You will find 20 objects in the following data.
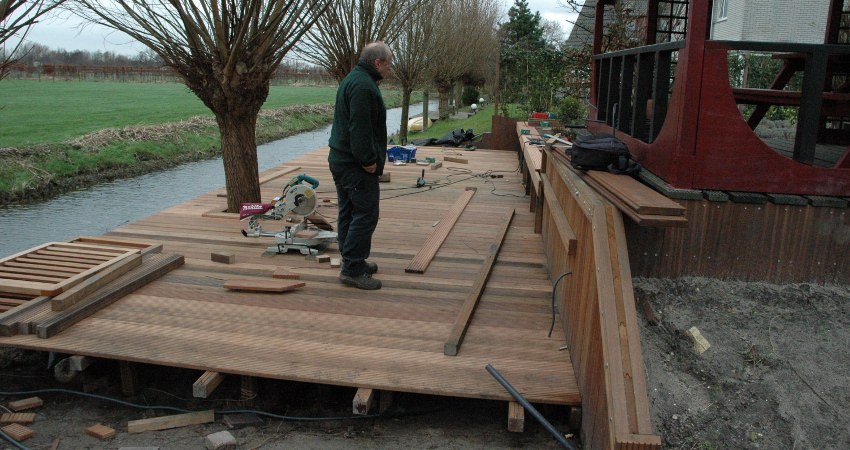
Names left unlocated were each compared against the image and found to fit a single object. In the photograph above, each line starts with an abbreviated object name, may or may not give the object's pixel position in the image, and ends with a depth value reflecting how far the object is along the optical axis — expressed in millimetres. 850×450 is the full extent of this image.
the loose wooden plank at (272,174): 10134
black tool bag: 5109
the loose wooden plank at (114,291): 4281
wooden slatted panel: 4688
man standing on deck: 4938
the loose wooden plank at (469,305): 4083
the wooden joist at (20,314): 4223
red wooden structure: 4312
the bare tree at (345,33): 11922
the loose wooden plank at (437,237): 5828
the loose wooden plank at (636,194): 3717
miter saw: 6219
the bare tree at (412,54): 19422
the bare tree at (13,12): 4762
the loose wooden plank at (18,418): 3873
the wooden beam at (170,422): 3846
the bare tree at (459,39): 22625
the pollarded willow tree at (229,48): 7266
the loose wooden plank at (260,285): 5121
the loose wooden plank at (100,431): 3770
